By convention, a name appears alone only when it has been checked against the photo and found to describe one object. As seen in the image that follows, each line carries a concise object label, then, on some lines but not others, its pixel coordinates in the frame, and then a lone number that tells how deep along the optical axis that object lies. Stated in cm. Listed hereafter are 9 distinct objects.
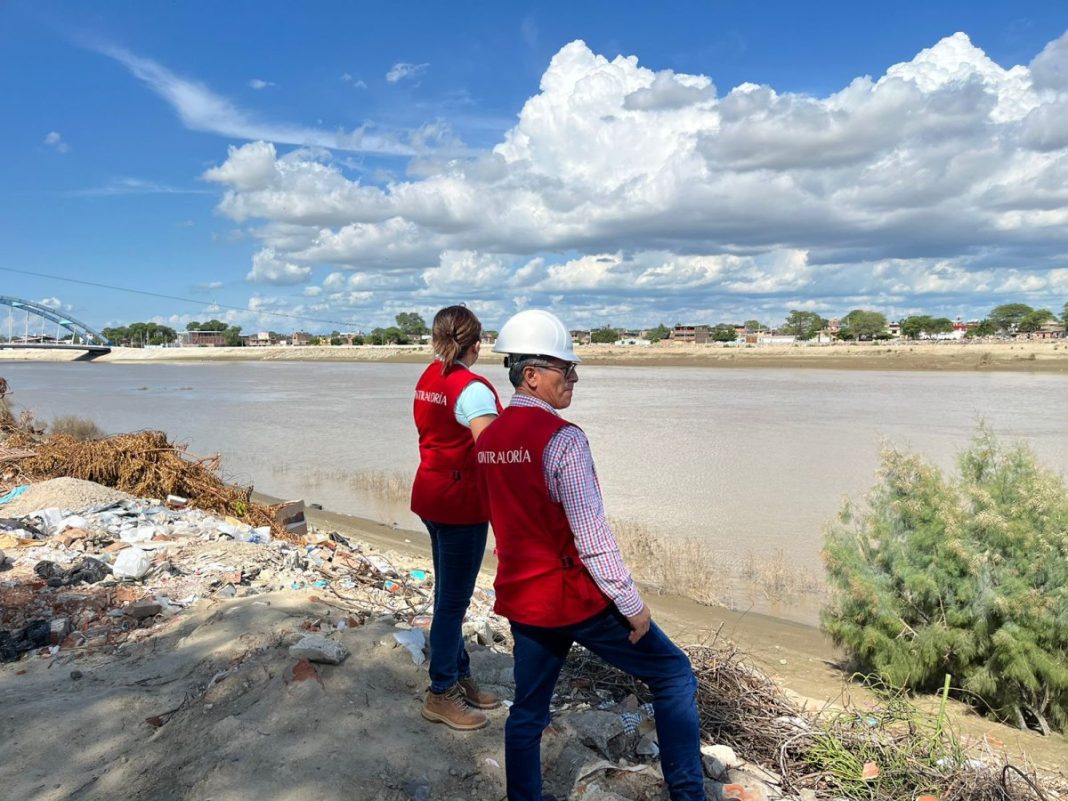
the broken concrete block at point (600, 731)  343
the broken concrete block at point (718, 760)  326
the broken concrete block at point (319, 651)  384
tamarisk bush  558
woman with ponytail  339
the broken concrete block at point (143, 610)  535
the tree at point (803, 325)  12369
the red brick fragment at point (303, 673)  372
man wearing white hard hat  257
